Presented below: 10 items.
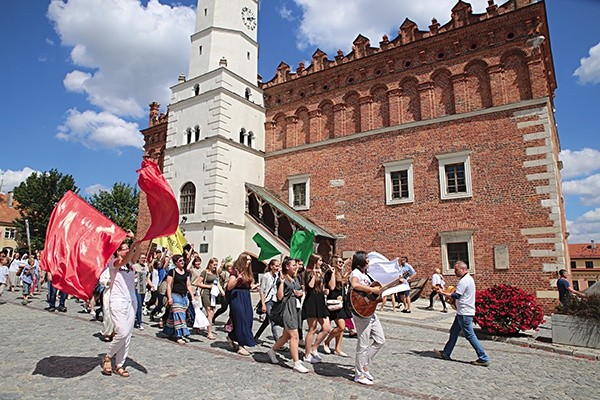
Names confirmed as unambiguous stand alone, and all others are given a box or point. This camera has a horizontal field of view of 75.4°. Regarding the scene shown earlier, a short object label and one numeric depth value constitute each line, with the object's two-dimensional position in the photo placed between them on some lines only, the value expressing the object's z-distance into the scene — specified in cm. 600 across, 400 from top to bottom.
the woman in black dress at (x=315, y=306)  655
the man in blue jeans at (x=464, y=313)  654
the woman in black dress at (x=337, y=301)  695
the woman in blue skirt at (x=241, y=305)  688
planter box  796
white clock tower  2033
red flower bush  889
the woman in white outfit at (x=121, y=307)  521
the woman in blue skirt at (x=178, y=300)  755
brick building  1528
